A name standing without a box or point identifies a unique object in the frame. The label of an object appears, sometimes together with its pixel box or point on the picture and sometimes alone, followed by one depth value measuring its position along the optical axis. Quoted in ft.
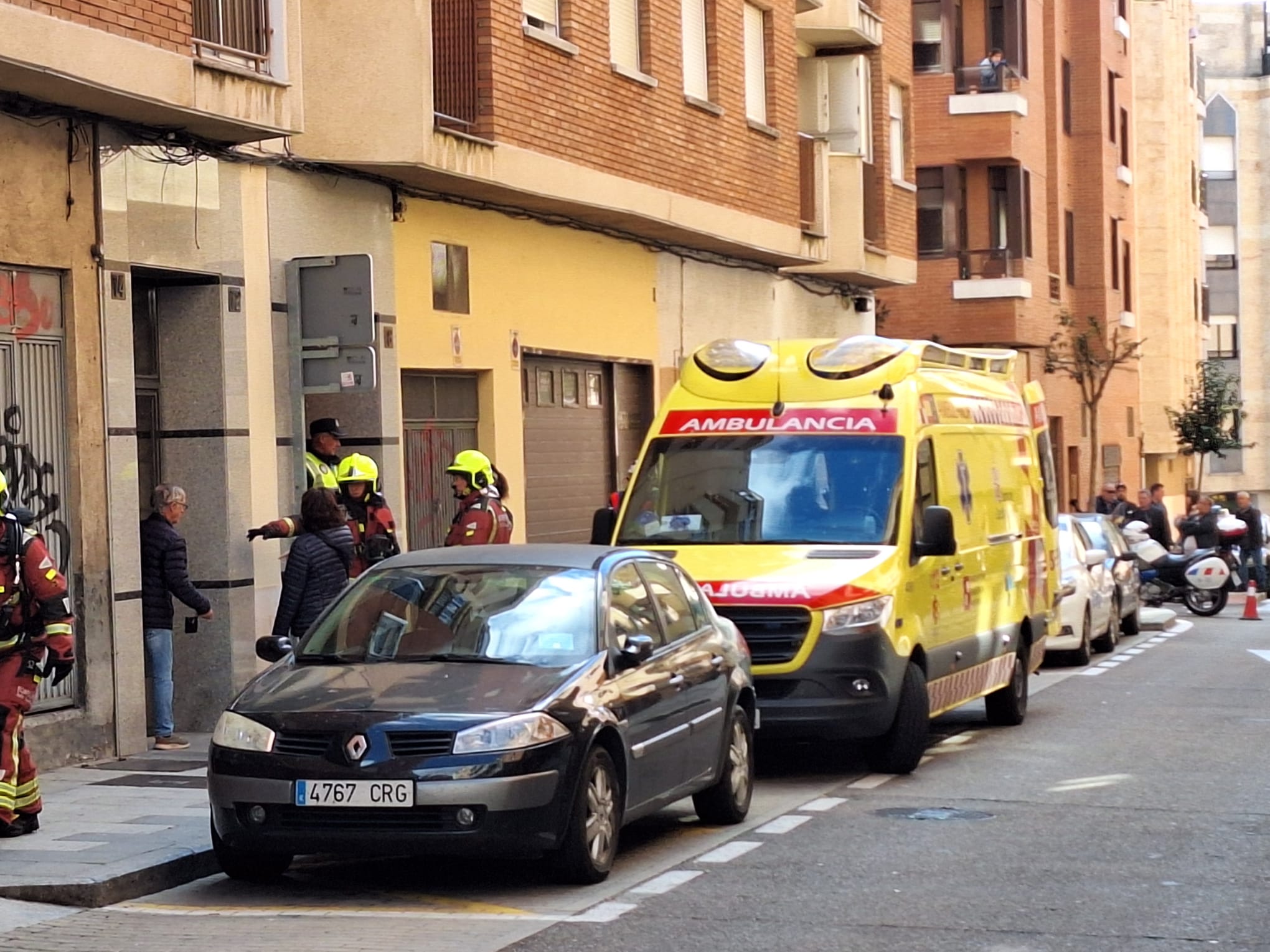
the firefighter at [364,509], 48.69
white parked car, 71.20
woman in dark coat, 44.91
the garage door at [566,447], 67.21
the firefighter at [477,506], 49.60
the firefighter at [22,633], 32.99
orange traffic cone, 100.32
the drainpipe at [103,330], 44.19
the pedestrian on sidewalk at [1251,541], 116.47
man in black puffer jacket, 45.80
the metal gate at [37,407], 42.14
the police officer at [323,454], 51.03
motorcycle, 102.78
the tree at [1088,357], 140.87
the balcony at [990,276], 125.90
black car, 28.76
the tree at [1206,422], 185.57
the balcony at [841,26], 89.97
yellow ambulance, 40.88
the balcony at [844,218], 89.04
